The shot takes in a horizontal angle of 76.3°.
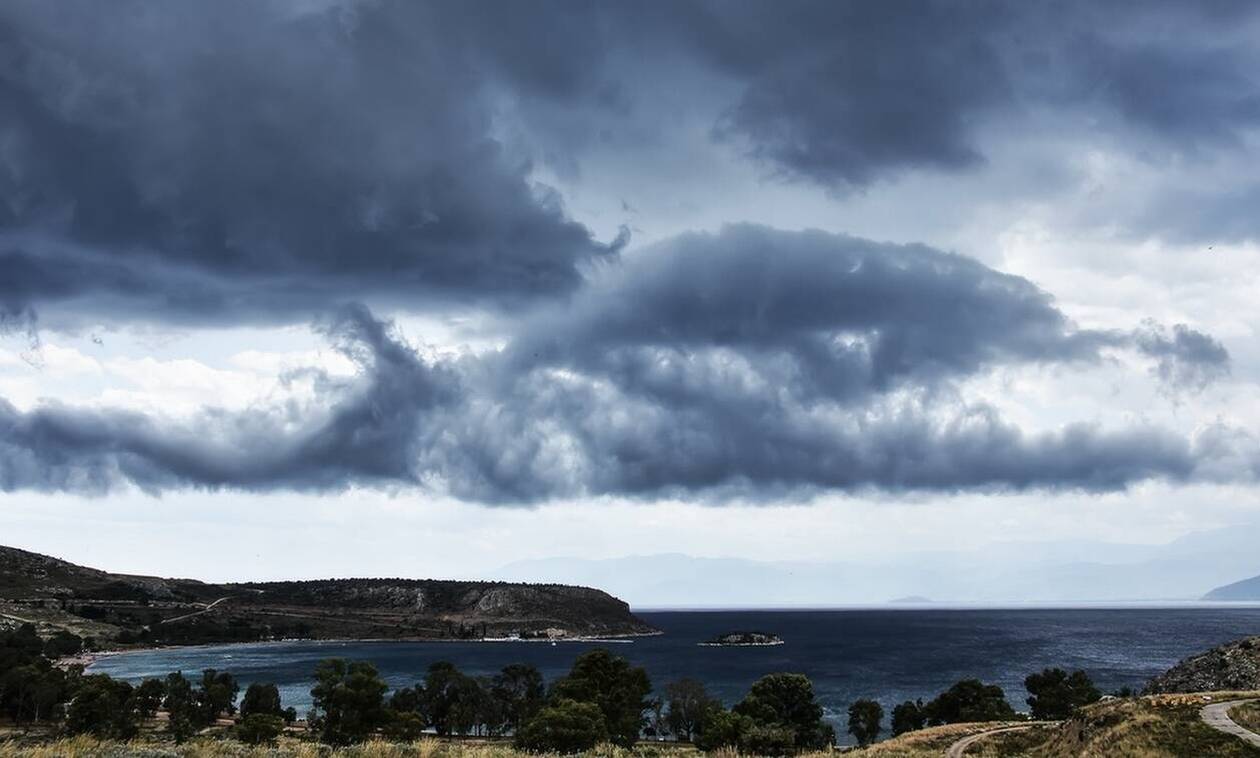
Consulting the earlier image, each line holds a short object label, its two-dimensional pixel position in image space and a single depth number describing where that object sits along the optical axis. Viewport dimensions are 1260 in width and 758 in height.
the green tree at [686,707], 128.88
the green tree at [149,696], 122.00
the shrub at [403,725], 100.39
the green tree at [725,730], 87.19
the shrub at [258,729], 94.00
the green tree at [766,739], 72.69
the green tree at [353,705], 95.81
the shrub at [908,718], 122.15
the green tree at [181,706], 115.56
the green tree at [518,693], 125.79
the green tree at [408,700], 126.46
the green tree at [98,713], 99.62
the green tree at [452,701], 129.00
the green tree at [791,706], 104.31
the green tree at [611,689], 100.12
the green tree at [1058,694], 117.75
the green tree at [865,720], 118.31
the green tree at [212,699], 125.00
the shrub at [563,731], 77.62
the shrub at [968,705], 112.50
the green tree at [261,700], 133.26
